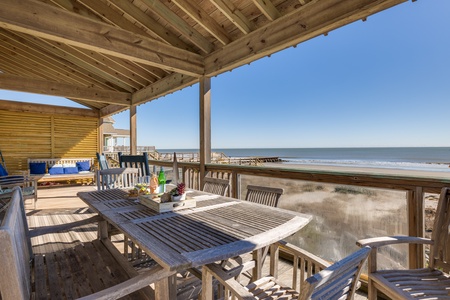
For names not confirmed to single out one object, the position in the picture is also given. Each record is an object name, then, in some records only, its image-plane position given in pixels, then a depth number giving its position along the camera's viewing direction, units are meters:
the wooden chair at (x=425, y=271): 1.24
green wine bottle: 1.92
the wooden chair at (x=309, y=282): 0.65
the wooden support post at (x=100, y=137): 8.23
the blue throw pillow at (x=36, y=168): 6.66
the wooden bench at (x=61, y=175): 6.35
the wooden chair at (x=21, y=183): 4.02
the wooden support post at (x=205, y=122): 3.79
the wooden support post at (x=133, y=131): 5.82
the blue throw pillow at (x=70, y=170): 7.03
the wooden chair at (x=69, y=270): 0.70
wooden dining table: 0.98
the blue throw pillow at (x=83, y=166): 7.36
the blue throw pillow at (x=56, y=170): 6.82
